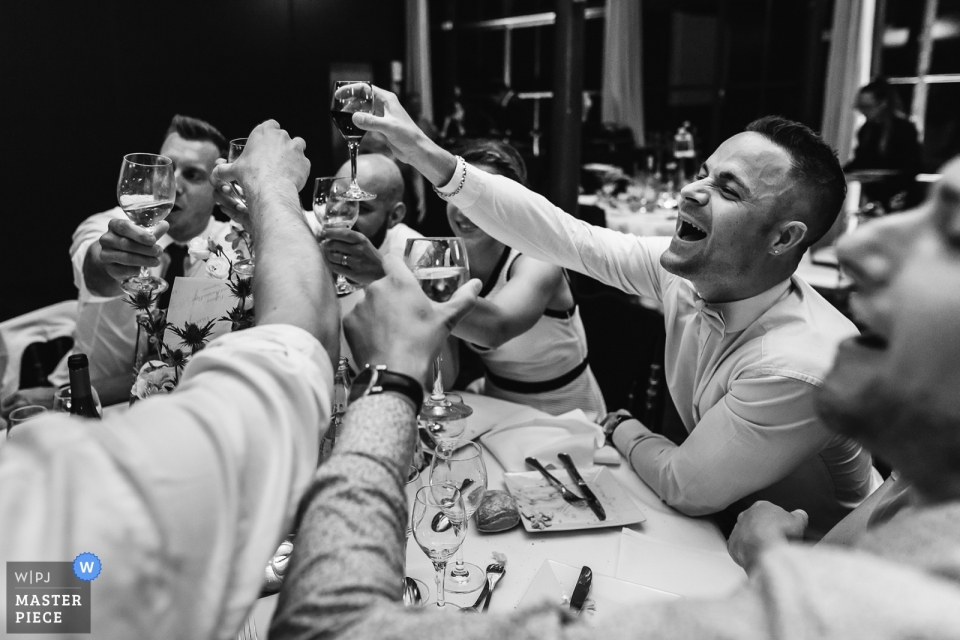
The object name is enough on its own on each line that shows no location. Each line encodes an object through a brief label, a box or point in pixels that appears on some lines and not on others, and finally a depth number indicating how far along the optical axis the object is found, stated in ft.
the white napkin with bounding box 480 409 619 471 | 5.61
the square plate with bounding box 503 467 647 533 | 4.65
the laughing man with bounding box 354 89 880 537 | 5.08
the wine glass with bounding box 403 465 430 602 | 4.90
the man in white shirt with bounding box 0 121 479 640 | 1.88
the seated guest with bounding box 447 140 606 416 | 7.70
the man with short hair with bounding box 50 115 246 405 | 7.17
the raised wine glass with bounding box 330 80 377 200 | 5.08
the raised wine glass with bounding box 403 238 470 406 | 3.89
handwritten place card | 4.25
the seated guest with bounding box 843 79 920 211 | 19.77
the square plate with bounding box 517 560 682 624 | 3.83
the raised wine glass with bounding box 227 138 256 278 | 4.27
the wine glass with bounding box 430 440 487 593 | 4.04
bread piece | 4.58
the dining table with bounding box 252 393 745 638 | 4.07
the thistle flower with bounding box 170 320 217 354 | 4.24
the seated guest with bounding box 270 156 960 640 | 1.57
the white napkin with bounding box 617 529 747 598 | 4.17
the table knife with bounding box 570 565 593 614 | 3.79
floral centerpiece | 4.25
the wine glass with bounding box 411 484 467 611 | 3.72
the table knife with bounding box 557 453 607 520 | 4.78
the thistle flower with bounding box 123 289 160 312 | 4.50
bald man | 9.31
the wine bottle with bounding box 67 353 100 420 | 4.65
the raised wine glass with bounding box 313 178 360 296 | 5.16
